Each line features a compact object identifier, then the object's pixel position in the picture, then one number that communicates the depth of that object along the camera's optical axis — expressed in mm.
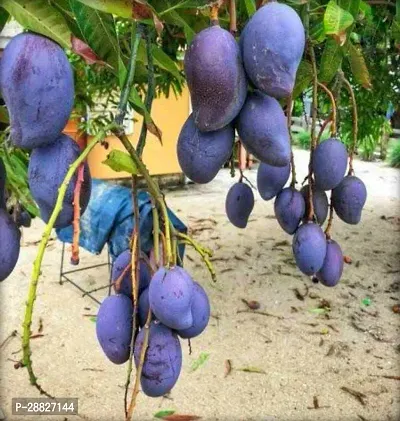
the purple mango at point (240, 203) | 864
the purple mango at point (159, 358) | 483
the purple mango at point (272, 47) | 390
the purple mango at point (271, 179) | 748
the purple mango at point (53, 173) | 382
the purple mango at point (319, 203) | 740
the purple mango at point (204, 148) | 446
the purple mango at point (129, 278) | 531
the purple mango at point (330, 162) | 665
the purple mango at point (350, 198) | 780
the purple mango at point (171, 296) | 452
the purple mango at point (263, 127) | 427
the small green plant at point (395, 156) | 6734
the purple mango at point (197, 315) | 519
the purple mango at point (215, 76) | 396
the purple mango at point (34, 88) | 367
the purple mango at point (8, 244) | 428
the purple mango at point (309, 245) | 721
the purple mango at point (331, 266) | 766
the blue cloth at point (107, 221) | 2572
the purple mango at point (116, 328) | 504
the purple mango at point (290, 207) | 733
